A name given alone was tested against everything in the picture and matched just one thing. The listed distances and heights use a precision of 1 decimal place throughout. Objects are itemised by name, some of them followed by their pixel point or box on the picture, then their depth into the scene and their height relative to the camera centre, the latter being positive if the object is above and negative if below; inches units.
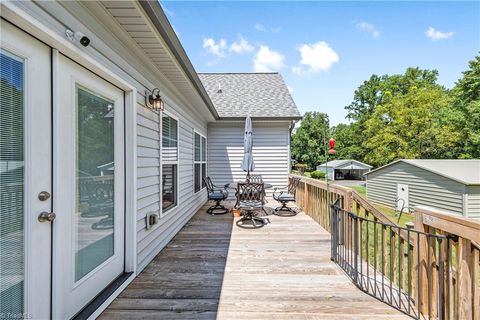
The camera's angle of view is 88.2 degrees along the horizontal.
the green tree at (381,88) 1113.4 +347.3
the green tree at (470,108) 720.3 +153.2
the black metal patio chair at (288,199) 235.6 -37.2
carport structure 1255.5 -48.9
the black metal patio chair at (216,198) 240.7 -37.3
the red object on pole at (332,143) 195.2 +13.4
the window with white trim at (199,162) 256.1 -1.7
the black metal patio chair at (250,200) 196.1 -32.7
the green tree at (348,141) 1296.8 +112.8
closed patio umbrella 241.4 +7.9
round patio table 228.0 -24.4
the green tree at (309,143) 1541.6 +105.7
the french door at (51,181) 55.5 -5.6
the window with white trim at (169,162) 154.4 -1.0
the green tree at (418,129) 739.4 +94.4
